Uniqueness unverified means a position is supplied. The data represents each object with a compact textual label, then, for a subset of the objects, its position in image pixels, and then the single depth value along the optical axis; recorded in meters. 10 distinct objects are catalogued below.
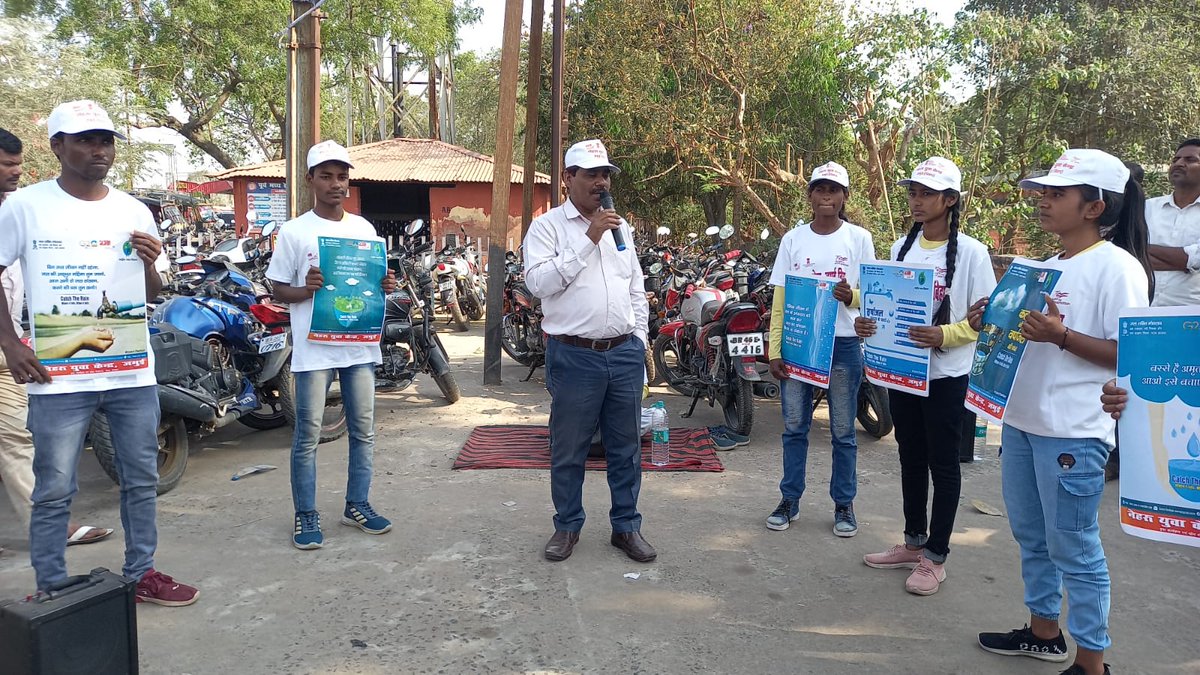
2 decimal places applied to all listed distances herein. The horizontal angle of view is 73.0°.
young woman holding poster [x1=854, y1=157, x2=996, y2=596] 3.44
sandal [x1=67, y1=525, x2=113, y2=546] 4.11
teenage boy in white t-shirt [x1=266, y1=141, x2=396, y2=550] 3.97
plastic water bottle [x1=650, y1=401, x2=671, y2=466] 5.62
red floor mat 5.61
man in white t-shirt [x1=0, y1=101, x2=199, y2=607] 3.02
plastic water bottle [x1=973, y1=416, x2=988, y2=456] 5.85
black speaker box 2.29
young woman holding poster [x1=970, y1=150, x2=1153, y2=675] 2.53
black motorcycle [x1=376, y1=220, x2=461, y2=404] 6.93
